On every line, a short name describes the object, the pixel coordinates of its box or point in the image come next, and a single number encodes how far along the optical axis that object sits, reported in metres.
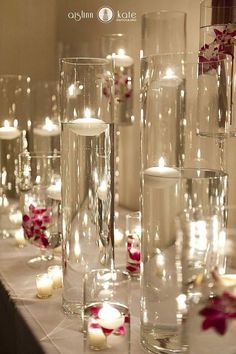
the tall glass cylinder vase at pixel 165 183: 1.27
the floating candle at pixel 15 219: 2.15
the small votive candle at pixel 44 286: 1.60
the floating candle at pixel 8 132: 2.16
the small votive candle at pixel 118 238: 1.98
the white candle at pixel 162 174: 1.29
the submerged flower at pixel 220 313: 1.11
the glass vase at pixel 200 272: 1.18
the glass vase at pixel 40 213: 1.78
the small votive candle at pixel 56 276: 1.65
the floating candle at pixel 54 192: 1.83
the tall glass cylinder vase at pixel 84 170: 1.53
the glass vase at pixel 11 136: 2.17
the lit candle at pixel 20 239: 1.99
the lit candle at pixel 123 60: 2.33
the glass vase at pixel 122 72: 2.34
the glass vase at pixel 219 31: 1.53
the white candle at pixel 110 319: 1.32
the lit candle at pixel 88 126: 1.51
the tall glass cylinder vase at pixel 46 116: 2.38
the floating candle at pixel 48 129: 2.36
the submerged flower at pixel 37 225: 1.78
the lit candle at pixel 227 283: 1.12
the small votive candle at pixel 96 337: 1.33
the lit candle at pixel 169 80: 1.38
